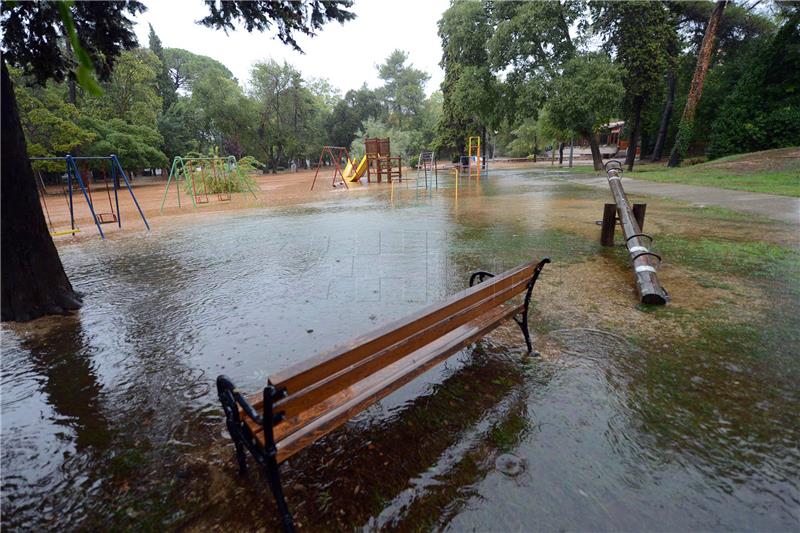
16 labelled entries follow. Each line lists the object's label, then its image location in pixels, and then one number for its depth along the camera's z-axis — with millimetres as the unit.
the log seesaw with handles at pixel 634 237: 4234
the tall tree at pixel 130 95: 29984
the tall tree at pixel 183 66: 59281
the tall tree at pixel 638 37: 20031
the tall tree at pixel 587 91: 19141
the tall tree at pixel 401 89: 54562
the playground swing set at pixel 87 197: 8531
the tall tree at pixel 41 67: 4230
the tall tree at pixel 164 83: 46344
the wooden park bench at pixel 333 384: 1723
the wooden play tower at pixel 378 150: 24386
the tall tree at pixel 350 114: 52938
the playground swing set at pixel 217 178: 18828
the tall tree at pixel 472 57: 21942
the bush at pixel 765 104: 19641
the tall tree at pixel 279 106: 43738
